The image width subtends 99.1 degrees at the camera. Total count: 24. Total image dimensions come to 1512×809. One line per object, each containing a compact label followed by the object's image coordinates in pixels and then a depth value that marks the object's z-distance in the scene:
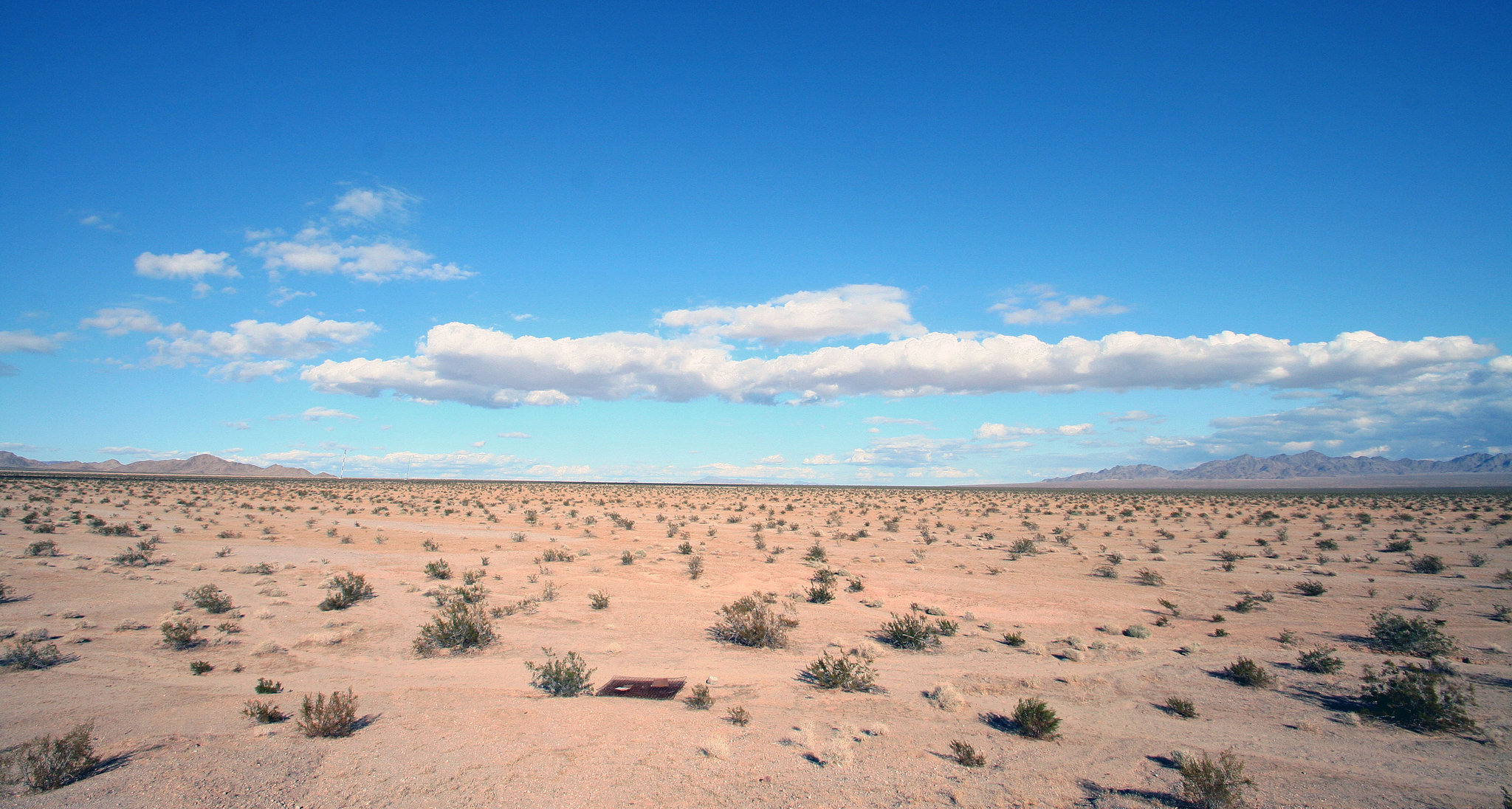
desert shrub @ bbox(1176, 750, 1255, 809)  6.03
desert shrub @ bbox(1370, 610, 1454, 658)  11.16
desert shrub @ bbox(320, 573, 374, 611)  13.99
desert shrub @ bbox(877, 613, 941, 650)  11.91
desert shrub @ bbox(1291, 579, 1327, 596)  16.38
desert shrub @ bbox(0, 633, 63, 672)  9.62
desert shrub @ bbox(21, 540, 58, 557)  19.61
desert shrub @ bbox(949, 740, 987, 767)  7.04
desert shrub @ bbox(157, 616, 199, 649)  10.92
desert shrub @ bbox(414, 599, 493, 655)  11.34
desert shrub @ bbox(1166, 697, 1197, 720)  8.55
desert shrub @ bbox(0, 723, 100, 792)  6.13
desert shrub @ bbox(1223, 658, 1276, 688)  9.65
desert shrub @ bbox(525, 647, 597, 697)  9.18
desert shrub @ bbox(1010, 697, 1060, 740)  7.80
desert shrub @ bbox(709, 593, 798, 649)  11.99
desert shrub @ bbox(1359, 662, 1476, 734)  7.92
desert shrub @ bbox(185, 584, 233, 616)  13.21
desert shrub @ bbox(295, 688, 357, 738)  7.48
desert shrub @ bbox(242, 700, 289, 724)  7.85
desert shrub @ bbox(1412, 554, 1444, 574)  19.27
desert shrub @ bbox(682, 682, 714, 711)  8.70
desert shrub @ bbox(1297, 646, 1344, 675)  10.18
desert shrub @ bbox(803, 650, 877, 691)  9.59
